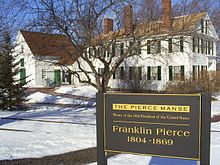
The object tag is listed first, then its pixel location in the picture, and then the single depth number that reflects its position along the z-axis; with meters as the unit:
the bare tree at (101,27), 13.67
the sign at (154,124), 5.13
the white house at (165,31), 13.96
